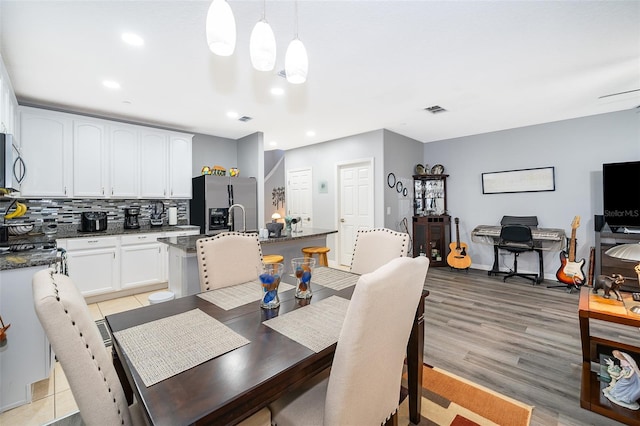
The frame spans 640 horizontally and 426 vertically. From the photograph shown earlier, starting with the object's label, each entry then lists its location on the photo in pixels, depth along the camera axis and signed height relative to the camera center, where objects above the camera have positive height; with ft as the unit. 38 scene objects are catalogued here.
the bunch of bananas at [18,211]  9.72 +0.15
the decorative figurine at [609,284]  6.67 -1.86
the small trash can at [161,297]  7.41 -2.28
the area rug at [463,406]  5.55 -4.15
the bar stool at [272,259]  9.76 -1.66
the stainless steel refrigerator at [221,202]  15.06 +0.60
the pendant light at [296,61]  5.02 +2.71
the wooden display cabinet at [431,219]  17.97 -0.60
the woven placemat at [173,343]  2.99 -1.62
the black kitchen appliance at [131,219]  14.14 -0.26
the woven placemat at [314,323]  3.56 -1.61
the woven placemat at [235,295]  4.90 -1.56
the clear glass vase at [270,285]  4.57 -1.20
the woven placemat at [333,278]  5.85 -1.52
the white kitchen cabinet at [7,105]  7.97 +3.55
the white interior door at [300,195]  20.88 +1.25
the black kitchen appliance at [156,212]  14.92 +0.08
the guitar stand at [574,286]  13.14 -3.77
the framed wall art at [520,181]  15.38 +1.61
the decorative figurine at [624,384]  5.42 -3.53
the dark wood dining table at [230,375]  2.44 -1.66
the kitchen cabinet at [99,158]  11.49 +2.61
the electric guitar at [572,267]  12.78 -2.74
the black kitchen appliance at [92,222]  12.82 -0.36
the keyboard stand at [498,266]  14.93 -3.22
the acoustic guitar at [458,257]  16.76 -2.86
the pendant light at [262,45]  4.53 +2.71
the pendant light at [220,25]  4.02 +2.71
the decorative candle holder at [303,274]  5.03 -1.13
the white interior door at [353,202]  17.25 +0.52
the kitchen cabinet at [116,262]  11.61 -2.12
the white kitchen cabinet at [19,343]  5.93 -2.79
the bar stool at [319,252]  12.03 -1.76
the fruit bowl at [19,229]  10.75 -0.53
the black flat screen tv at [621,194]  12.55 +0.59
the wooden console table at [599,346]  5.40 -3.10
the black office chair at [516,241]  14.20 -1.67
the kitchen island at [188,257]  8.68 -1.53
